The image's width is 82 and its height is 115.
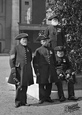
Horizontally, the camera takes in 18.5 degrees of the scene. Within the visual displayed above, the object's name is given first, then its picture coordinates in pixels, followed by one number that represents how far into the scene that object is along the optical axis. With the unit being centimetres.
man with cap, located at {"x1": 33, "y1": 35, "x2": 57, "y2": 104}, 622
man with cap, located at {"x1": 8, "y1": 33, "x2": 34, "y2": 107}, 590
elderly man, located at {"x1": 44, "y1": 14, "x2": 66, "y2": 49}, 695
